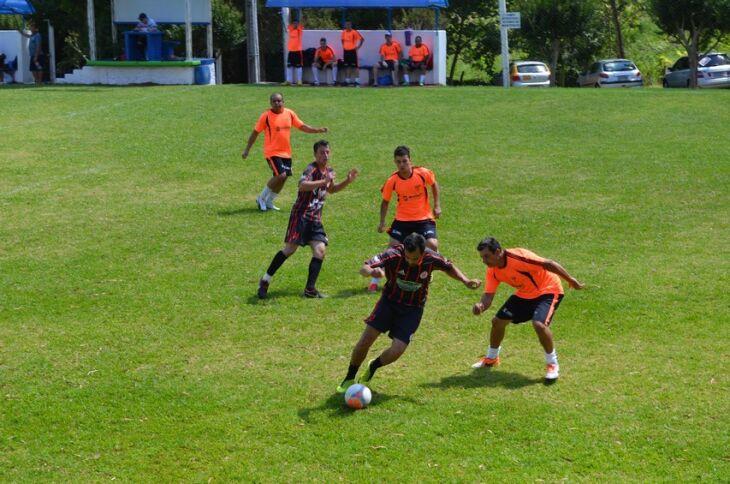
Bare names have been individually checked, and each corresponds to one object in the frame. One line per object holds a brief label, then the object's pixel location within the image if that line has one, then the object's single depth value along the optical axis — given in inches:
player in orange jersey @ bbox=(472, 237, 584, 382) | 417.1
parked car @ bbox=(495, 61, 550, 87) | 1576.0
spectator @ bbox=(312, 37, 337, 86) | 1363.2
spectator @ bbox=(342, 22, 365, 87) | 1352.1
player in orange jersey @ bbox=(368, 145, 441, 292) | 547.5
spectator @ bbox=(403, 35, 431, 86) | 1342.6
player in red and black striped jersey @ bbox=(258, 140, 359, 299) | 547.2
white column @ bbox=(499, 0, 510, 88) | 1398.9
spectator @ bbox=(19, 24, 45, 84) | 1462.8
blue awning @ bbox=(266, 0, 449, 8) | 1406.3
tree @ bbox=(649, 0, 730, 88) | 1577.3
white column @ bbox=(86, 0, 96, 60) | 1465.3
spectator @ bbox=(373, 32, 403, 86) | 1336.1
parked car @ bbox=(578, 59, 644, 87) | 1641.2
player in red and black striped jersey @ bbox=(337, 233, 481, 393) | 403.2
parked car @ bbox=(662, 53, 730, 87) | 1562.5
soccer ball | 396.8
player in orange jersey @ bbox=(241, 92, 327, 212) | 742.5
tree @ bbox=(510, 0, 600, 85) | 1824.6
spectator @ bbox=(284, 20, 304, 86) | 1365.7
